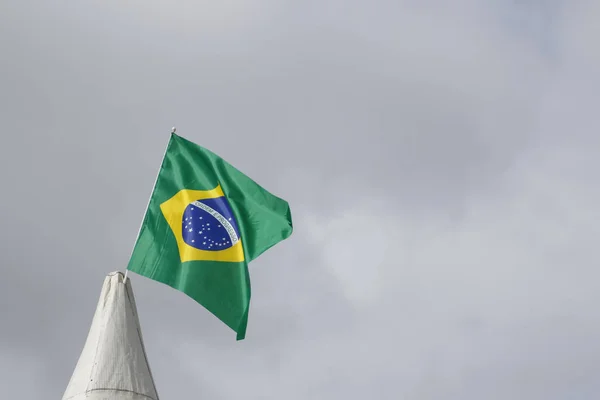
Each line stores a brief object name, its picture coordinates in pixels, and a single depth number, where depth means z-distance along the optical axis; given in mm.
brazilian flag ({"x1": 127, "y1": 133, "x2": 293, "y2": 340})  27656
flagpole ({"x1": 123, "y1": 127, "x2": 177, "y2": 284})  26958
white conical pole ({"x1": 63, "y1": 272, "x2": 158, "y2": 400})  25125
